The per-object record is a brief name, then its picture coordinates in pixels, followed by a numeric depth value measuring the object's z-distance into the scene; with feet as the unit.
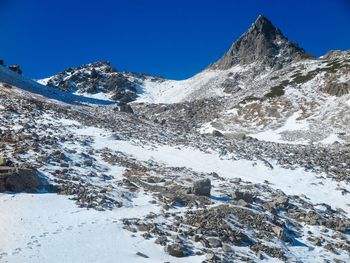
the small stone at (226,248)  61.36
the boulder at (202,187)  82.94
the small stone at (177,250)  57.57
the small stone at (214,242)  61.98
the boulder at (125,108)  233.96
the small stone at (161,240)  60.44
